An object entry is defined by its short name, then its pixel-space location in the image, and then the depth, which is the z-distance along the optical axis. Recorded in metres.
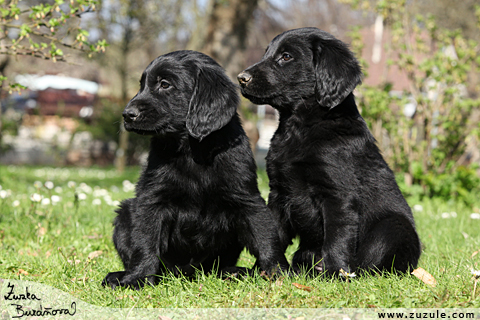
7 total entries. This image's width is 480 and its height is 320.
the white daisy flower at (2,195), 4.62
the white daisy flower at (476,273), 2.32
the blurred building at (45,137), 14.56
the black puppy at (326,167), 2.76
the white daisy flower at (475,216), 5.05
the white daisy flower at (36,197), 3.97
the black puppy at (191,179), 2.77
